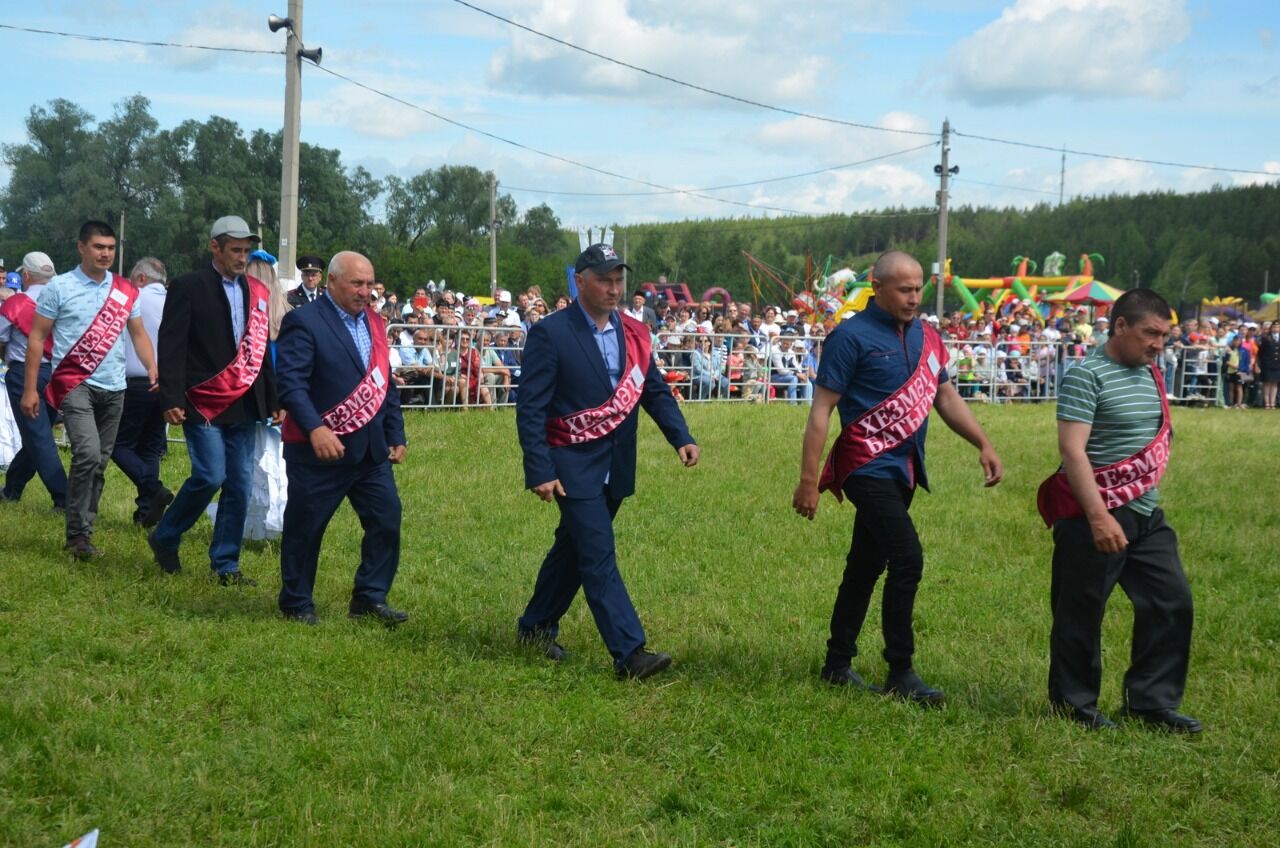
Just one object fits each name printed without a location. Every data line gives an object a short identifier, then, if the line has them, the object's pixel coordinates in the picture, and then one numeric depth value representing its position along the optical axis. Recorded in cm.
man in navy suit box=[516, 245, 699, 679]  602
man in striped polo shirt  545
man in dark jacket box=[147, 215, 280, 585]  757
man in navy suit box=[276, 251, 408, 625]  668
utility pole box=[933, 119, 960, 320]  3750
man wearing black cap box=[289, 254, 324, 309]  1136
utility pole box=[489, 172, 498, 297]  4950
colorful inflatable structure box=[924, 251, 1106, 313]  5259
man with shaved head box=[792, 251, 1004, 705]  579
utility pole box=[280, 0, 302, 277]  1677
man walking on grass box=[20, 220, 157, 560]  812
